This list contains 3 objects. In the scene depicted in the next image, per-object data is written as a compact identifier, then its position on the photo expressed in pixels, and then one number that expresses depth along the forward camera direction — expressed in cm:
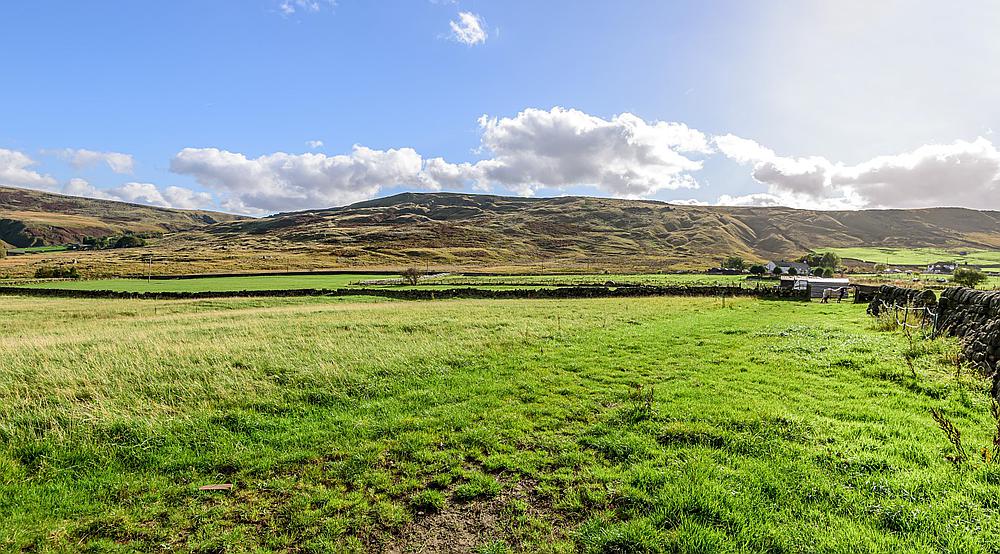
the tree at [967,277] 5741
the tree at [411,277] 7544
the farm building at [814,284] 5036
